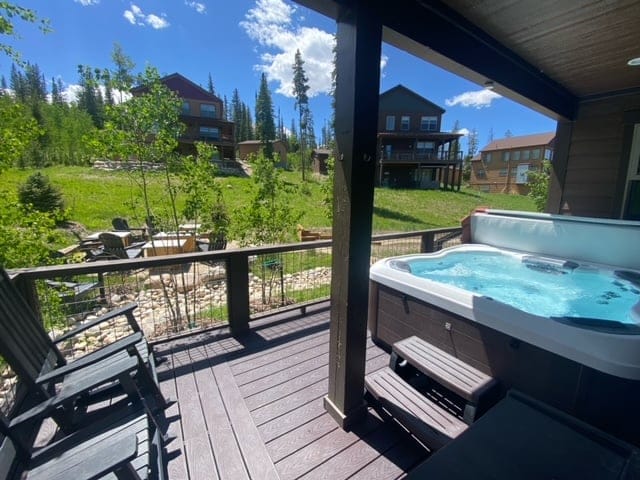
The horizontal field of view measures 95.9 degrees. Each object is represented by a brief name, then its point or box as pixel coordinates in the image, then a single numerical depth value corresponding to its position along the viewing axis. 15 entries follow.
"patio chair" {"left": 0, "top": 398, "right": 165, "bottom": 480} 1.08
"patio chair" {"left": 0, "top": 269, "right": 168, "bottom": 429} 1.57
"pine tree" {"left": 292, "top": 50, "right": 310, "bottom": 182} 25.91
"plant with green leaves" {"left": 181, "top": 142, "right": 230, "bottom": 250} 4.03
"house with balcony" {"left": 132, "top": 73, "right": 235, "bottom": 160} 22.27
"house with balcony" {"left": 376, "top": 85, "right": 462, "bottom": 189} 20.56
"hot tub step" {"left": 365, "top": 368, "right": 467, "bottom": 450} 1.60
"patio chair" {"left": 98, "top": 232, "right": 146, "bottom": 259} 6.56
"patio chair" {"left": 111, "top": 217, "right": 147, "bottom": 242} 8.59
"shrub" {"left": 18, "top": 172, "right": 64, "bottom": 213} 8.59
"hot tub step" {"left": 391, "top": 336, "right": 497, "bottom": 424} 1.75
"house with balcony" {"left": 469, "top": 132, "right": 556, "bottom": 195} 26.06
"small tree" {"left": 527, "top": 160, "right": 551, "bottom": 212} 7.18
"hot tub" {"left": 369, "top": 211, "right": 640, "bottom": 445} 1.58
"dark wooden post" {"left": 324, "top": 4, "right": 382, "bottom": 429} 1.47
